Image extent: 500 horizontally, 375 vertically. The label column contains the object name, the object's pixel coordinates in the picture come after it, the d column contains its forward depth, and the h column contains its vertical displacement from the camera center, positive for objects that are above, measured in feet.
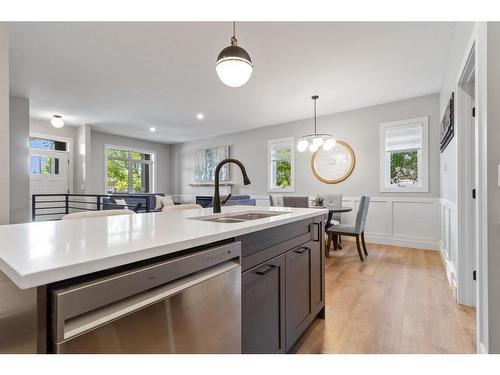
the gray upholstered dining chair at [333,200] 14.38 -0.78
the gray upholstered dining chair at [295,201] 13.24 -0.77
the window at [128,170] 22.25 +1.76
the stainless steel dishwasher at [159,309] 1.94 -1.16
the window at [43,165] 17.79 +1.82
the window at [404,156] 13.60 +1.80
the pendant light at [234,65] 5.26 +2.70
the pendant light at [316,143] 12.76 +2.33
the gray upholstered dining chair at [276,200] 14.45 -0.76
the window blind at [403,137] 13.87 +2.88
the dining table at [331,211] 11.88 -1.17
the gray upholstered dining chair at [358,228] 11.29 -1.96
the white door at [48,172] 17.74 +1.31
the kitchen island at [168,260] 1.91 -0.76
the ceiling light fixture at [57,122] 14.94 +4.15
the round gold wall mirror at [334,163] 16.06 +1.64
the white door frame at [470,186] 4.40 +0.00
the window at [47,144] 17.83 +3.41
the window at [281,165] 18.81 +1.80
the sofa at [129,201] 18.53 -1.06
